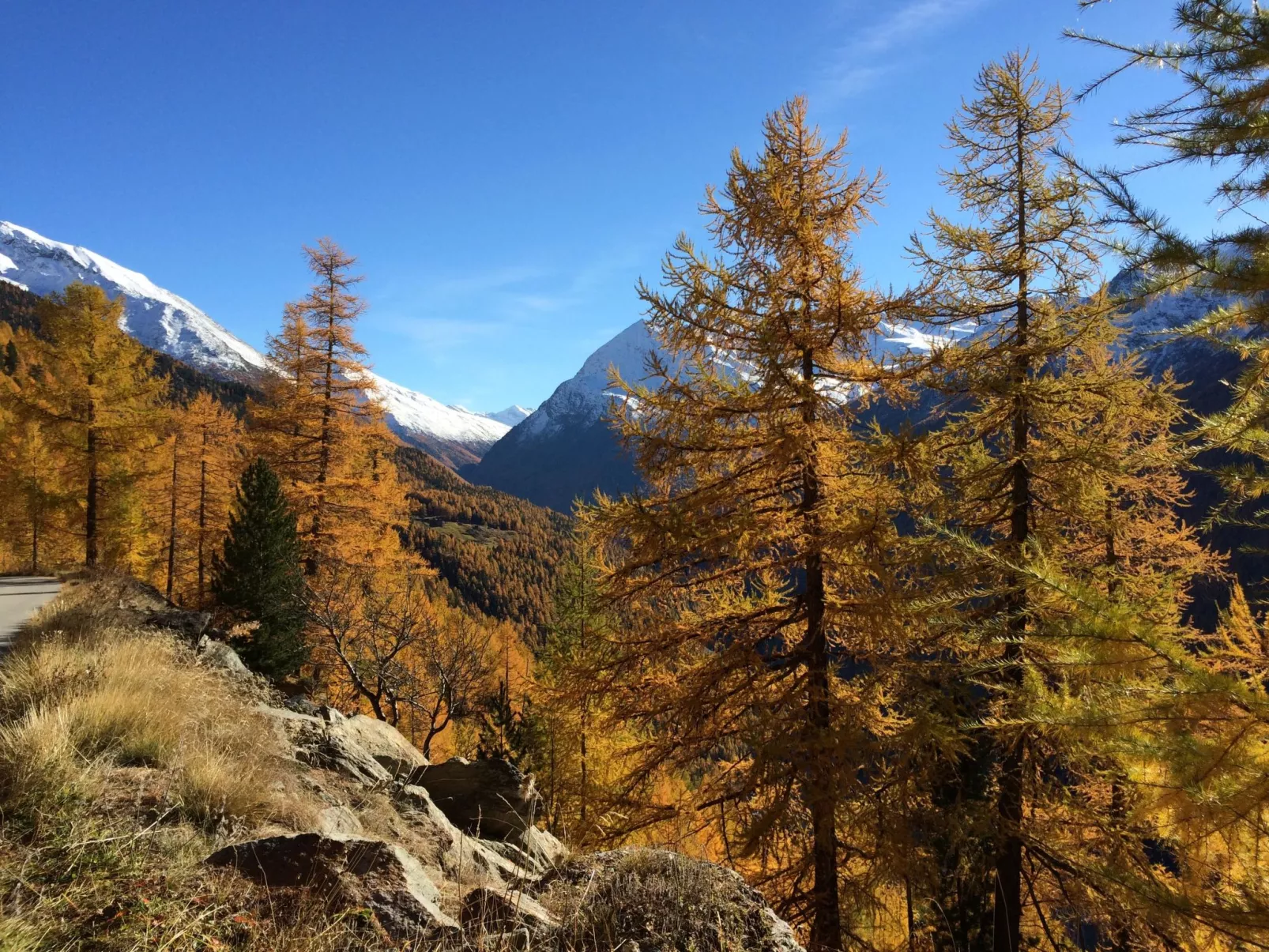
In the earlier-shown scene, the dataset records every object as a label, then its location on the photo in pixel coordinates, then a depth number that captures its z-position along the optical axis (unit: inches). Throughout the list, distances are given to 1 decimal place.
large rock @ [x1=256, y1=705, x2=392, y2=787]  291.4
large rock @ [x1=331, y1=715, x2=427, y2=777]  354.9
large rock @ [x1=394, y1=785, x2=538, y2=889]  207.0
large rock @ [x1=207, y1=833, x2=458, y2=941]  122.1
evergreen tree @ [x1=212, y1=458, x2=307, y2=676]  553.0
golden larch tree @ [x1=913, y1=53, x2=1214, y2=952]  287.3
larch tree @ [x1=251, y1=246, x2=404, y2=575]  721.6
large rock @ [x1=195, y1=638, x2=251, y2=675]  354.3
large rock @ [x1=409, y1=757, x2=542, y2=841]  338.6
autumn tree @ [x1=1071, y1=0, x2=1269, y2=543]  135.2
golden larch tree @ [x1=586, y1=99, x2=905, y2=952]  259.9
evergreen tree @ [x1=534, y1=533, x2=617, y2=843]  322.7
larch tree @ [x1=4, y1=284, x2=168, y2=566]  768.9
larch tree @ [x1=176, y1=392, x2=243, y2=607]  1092.5
